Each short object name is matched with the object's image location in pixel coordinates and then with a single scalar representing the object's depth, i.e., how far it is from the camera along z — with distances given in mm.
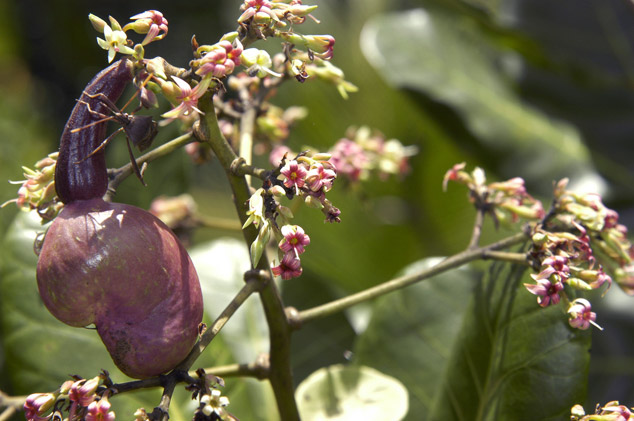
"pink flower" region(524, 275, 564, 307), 411
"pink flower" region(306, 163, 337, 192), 393
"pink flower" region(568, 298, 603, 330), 413
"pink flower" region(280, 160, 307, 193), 395
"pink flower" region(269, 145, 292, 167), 464
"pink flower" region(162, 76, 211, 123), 390
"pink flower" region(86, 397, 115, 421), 386
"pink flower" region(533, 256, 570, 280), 412
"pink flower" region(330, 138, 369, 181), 482
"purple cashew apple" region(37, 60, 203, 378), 392
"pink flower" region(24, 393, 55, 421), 392
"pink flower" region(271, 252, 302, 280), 394
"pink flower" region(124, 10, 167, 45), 396
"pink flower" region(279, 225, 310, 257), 394
